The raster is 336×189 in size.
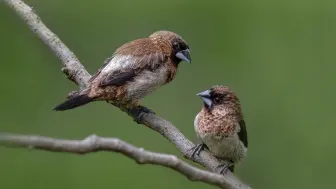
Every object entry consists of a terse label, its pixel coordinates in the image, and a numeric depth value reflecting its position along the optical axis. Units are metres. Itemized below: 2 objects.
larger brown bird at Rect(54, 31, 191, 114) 6.80
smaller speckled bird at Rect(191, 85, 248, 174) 6.51
